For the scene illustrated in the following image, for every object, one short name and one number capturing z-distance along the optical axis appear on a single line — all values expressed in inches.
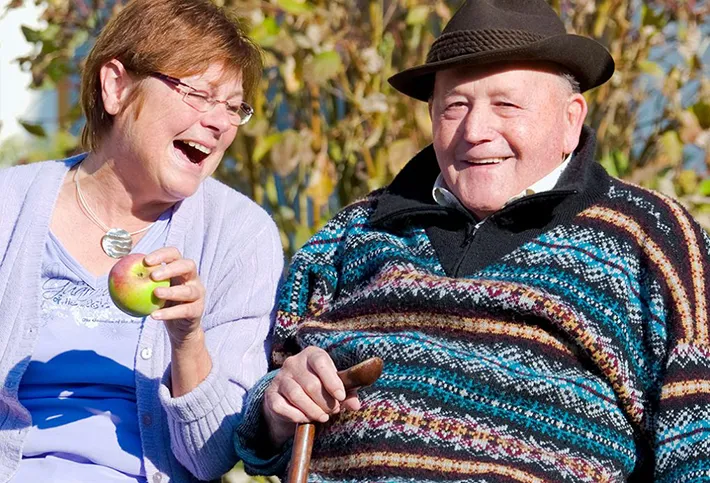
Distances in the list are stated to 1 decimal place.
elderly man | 183.2
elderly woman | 197.3
